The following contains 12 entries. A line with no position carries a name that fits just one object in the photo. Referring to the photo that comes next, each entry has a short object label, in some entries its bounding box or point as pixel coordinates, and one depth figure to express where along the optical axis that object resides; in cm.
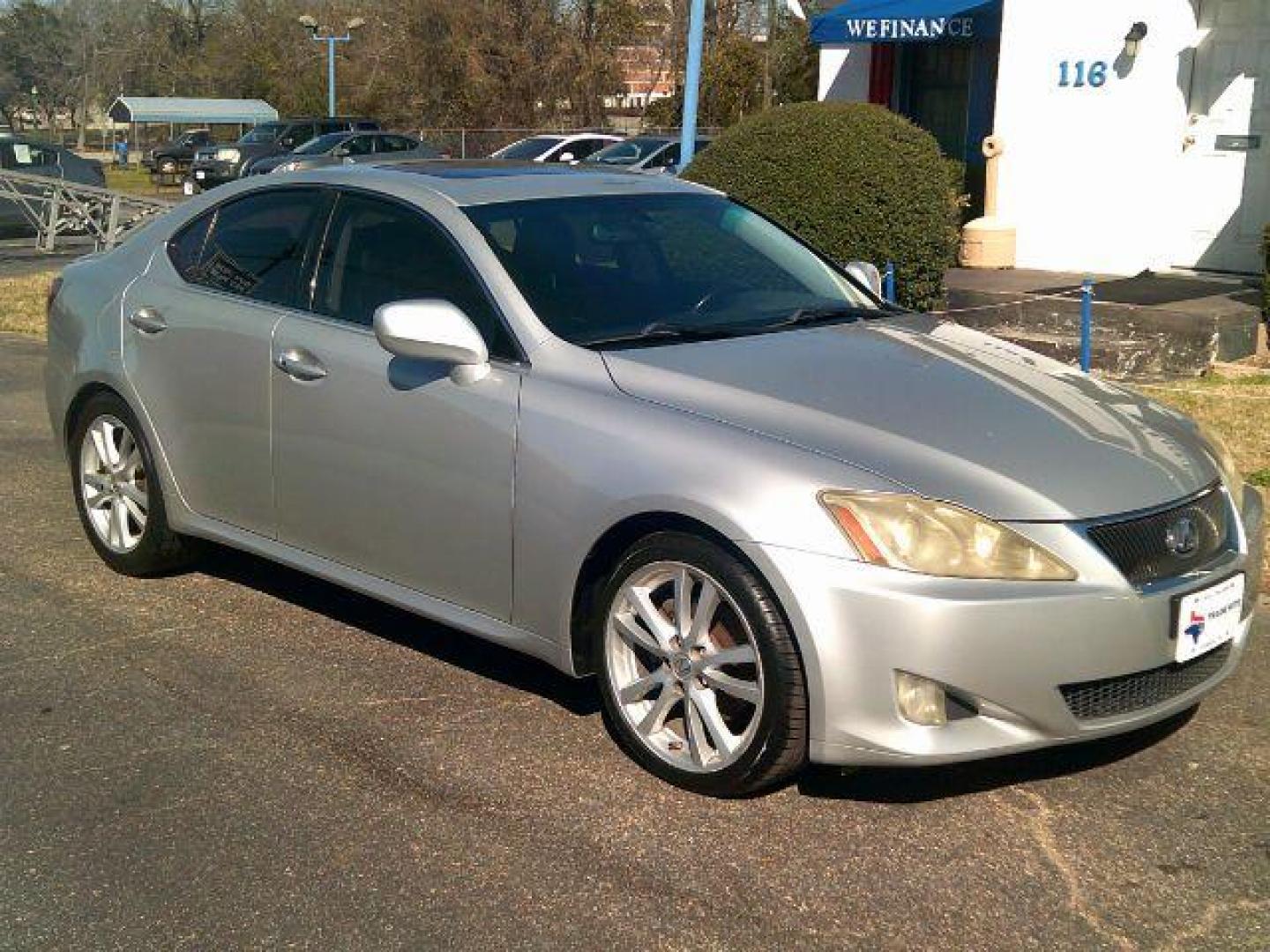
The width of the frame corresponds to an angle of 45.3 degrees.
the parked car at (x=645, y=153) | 2364
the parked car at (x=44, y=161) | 2489
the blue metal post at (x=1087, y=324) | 956
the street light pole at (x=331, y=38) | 4128
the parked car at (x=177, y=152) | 4141
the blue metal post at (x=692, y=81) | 1297
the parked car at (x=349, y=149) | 3095
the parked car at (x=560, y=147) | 2673
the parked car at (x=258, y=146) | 3453
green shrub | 1013
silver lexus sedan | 365
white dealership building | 1268
